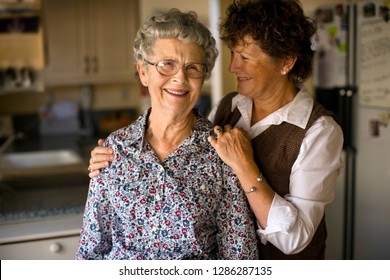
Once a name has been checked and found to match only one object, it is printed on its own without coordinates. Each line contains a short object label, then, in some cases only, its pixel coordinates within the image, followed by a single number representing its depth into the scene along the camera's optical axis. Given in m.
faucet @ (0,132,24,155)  3.80
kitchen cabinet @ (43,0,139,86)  4.09
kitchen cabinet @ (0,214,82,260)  1.91
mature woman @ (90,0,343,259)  1.40
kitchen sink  3.36
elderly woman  1.34
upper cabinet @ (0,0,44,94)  3.10
